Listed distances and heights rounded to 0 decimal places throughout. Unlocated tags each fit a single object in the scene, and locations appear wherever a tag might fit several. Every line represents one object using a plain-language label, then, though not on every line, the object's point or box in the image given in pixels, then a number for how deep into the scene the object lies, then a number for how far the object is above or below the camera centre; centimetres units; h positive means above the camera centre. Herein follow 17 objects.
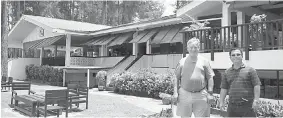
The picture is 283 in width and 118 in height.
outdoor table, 813 -106
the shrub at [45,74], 2005 -72
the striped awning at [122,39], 1883 +169
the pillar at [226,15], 1177 +201
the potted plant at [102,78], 1705 -83
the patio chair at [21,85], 1082 -82
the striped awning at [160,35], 1610 +163
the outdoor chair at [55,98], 779 -95
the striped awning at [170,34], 1533 +161
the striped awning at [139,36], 1745 +172
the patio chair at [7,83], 1416 -93
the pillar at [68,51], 2014 +92
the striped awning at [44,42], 2086 +167
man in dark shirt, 451 -39
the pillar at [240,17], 1225 +199
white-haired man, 469 -35
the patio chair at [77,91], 928 -92
